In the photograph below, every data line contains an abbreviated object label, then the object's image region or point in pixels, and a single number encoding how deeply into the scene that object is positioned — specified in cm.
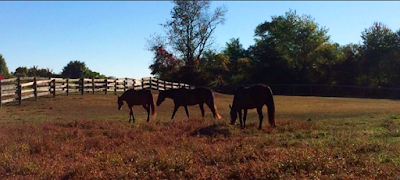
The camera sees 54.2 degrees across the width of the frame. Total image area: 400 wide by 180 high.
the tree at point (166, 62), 4834
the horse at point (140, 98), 1695
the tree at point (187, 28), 4891
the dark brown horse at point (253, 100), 1312
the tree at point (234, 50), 5959
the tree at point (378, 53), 4228
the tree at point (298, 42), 5031
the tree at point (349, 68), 4531
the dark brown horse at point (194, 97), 1817
